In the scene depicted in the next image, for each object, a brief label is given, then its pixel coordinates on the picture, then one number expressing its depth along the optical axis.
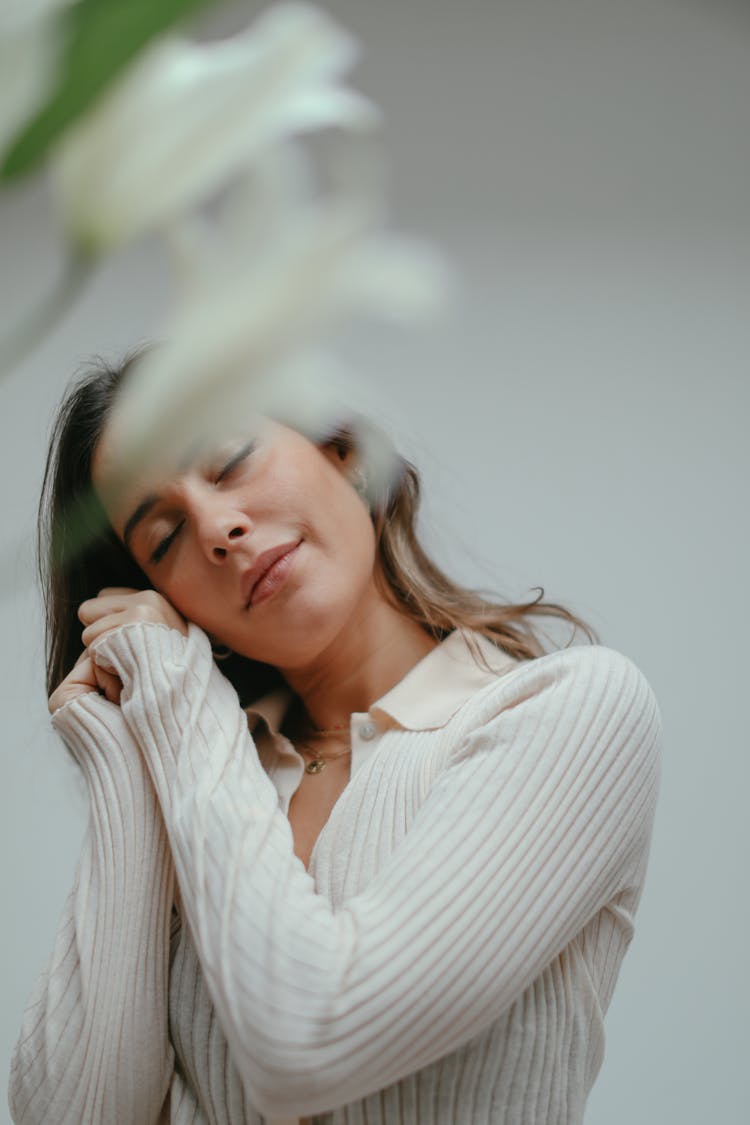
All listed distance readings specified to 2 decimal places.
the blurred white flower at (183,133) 0.29
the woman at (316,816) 0.95
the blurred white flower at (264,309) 0.28
